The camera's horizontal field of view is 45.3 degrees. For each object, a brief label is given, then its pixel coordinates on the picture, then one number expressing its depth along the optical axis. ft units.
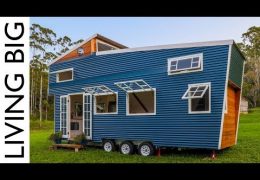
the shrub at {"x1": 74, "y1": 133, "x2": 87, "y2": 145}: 39.78
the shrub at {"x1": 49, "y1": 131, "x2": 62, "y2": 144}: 41.45
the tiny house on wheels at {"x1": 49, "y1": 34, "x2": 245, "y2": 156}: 30.73
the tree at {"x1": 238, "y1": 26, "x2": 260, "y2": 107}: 125.68
